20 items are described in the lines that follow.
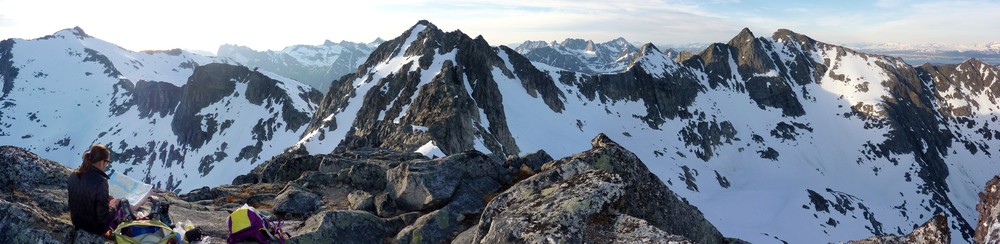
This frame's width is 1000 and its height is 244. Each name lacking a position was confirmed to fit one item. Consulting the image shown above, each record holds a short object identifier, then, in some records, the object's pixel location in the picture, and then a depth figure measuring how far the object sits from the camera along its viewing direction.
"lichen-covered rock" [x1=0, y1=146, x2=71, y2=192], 13.08
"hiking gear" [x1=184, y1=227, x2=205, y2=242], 10.63
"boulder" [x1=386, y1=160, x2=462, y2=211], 15.71
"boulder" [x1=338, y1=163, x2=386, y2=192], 20.86
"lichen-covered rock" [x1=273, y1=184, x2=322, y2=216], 17.14
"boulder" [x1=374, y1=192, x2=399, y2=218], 15.88
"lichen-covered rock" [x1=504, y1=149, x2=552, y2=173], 20.32
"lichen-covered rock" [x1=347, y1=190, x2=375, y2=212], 16.52
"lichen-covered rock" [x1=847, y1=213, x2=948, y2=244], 8.06
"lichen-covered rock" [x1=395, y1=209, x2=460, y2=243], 12.70
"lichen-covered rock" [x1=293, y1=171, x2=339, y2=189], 22.63
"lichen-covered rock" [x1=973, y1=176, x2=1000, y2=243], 6.99
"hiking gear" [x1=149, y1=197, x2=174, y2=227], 11.24
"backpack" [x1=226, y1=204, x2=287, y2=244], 10.73
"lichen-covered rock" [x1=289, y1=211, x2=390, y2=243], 12.16
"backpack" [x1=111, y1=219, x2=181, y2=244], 9.77
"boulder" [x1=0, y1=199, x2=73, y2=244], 9.59
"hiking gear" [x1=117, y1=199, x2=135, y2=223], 10.57
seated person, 9.68
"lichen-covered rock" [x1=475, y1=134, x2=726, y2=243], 9.40
